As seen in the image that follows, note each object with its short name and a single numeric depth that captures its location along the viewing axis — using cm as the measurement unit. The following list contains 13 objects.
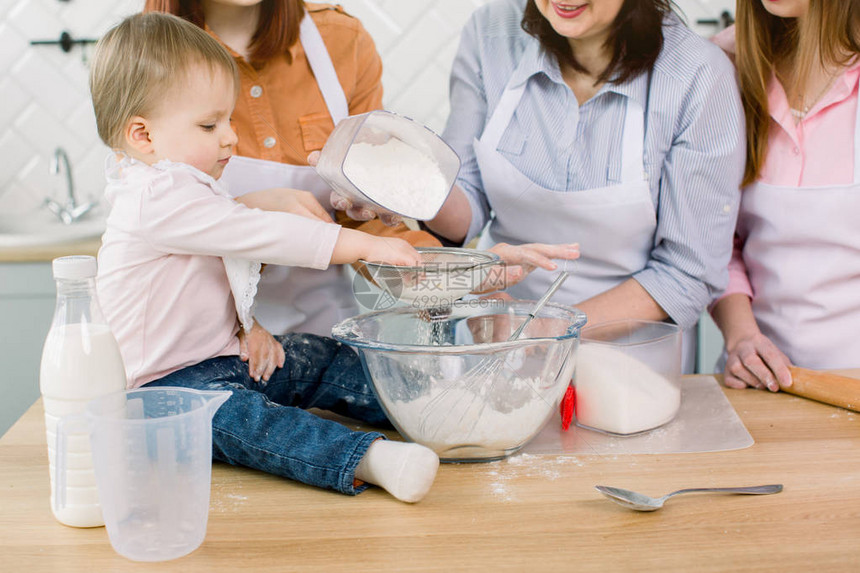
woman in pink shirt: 135
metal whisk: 93
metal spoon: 83
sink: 222
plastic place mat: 101
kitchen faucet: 259
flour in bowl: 94
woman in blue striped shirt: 137
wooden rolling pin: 113
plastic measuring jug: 75
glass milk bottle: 82
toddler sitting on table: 102
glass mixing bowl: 93
